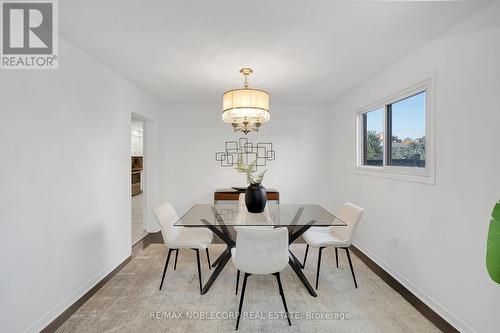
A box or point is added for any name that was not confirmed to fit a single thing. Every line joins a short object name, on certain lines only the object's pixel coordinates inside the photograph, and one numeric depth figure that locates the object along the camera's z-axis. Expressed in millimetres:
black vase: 2910
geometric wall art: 5203
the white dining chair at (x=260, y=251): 2045
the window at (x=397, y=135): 2598
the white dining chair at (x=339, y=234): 2646
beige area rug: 2090
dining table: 2497
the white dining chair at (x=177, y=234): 2641
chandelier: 2672
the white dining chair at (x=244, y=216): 2471
